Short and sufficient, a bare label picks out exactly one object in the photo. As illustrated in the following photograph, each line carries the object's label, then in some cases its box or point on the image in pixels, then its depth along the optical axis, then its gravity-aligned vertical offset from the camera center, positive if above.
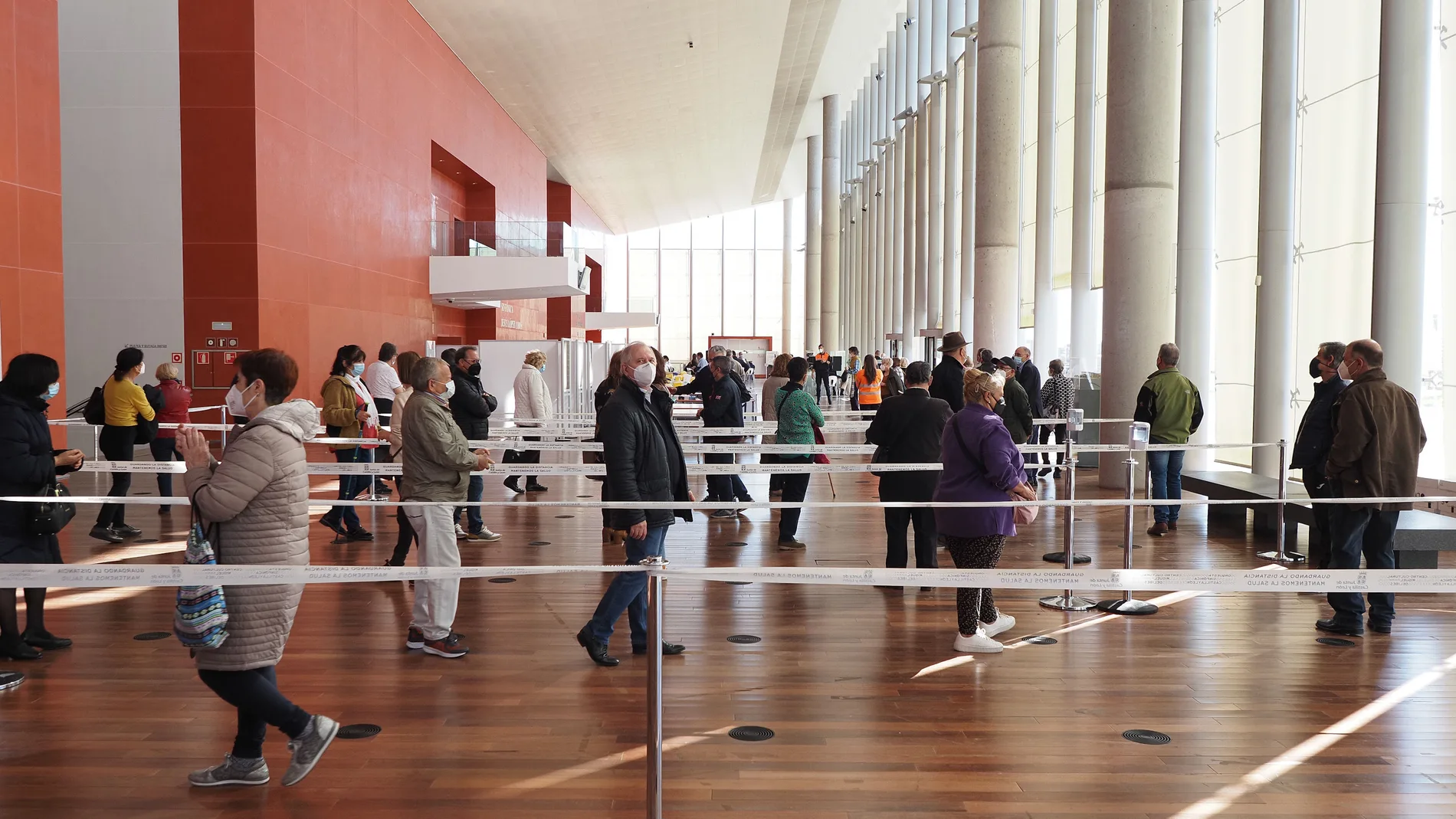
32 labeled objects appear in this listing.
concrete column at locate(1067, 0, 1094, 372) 18.19 +3.16
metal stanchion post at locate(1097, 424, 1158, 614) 6.59 -1.39
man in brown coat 6.08 -0.43
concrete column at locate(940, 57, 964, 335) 26.28 +3.86
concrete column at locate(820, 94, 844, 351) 44.69 +5.65
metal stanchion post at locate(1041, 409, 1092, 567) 6.85 -0.97
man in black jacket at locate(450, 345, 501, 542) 9.10 -0.28
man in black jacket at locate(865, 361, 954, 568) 6.92 -0.46
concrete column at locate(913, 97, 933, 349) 30.08 +4.73
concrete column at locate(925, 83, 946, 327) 28.03 +4.32
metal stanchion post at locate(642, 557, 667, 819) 3.25 -1.01
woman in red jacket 10.22 -0.32
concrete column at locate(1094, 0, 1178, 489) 12.26 +2.07
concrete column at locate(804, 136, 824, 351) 47.44 +5.02
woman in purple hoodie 5.60 -0.58
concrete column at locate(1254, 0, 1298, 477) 11.78 +1.58
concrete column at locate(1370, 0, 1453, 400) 9.17 +1.64
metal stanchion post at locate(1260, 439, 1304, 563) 8.14 -1.23
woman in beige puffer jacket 3.59 -0.49
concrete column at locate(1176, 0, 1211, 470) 13.56 +1.96
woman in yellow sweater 8.98 -0.37
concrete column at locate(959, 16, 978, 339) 24.72 +3.50
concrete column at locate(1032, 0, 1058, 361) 20.56 +3.39
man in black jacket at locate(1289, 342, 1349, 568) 6.98 -0.30
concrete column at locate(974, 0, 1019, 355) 19.05 +4.07
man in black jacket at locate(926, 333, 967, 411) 9.75 -0.07
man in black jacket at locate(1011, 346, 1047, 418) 14.05 -0.04
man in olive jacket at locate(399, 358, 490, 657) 5.77 -0.52
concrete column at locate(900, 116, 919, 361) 33.03 +3.87
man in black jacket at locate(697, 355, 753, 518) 11.24 -0.30
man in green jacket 9.81 -0.29
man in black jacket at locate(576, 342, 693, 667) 5.21 -0.48
